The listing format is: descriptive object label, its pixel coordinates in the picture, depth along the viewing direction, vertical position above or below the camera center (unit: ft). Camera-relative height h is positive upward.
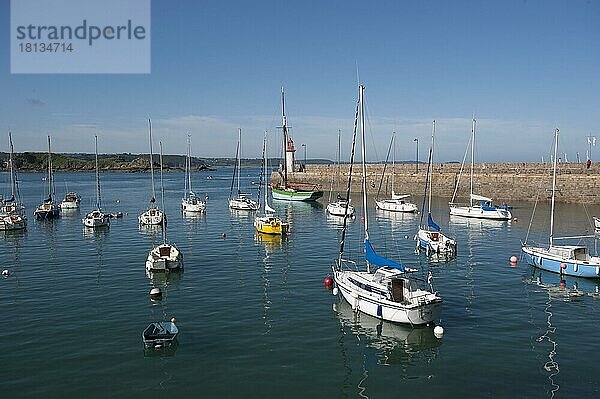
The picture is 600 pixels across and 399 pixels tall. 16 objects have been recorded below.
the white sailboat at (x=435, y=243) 123.44 -19.05
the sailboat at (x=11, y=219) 169.89 -20.17
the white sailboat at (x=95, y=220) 174.60 -20.13
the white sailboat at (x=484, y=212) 183.87 -16.60
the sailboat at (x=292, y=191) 273.13 -14.42
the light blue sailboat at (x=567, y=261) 97.86 -18.45
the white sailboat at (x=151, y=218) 180.96 -19.89
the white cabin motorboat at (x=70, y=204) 244.63 -20.42
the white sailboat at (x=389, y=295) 69.31 -18.56
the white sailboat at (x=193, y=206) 225.41 -18.97
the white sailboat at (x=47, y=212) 206.80 -20.69
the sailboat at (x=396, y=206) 213.66 -17.02
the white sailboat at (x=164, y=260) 105.09 -20.17
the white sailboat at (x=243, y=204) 233.14 -18.86
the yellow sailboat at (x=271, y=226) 153.58 -18.75
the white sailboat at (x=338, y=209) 198.14 -17.90
